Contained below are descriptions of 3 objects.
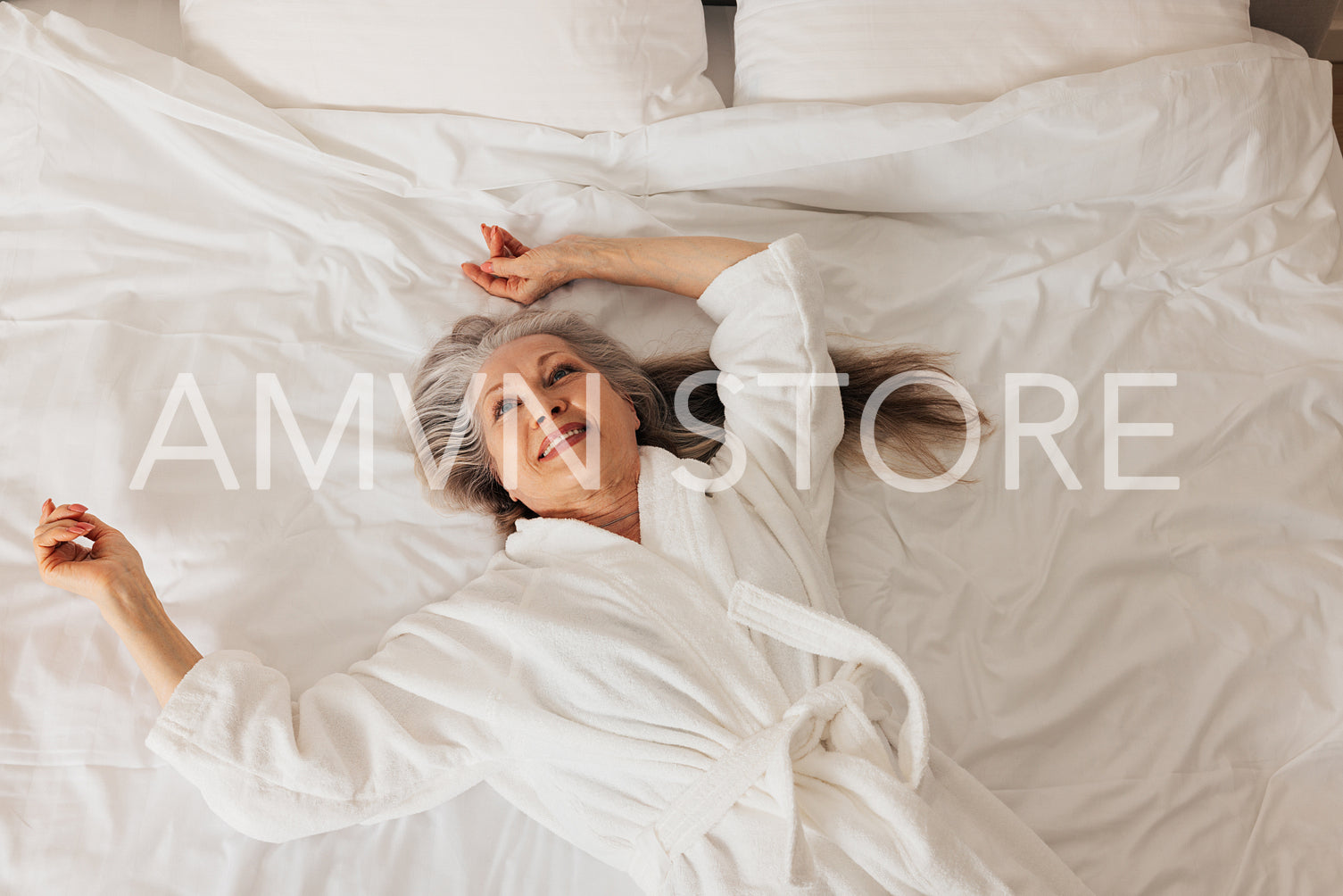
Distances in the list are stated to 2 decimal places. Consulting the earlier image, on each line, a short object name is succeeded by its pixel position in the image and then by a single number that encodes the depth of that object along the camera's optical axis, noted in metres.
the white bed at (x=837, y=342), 1.07
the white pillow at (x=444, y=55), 1.45
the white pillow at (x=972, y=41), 1.49
